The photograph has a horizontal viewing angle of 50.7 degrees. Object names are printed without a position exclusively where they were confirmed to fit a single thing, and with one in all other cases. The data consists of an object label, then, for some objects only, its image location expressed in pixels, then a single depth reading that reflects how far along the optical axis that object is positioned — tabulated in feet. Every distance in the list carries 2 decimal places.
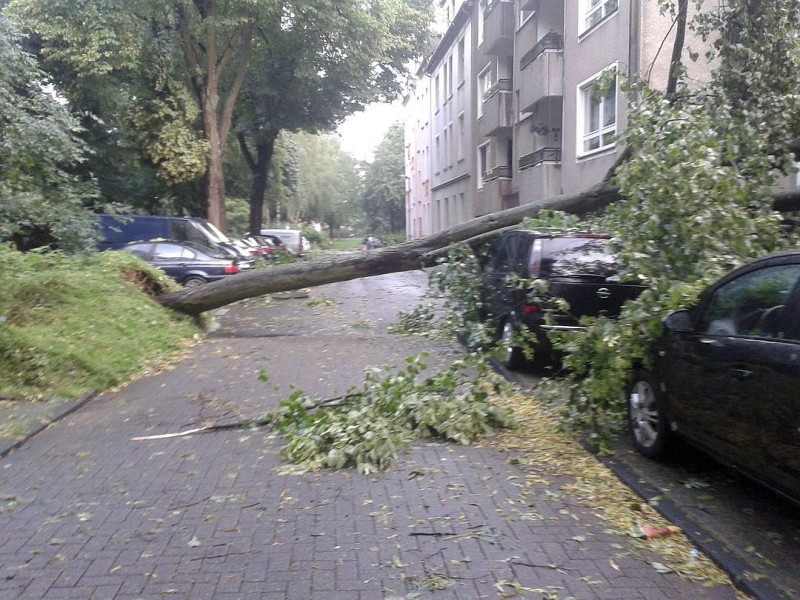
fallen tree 37.19
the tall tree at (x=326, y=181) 198.39
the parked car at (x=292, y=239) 124.16
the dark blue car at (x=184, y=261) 62.18
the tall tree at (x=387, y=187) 226.79
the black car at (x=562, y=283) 30.45
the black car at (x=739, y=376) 14.49
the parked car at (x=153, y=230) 71.77
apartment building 58.23
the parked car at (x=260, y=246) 87.81
